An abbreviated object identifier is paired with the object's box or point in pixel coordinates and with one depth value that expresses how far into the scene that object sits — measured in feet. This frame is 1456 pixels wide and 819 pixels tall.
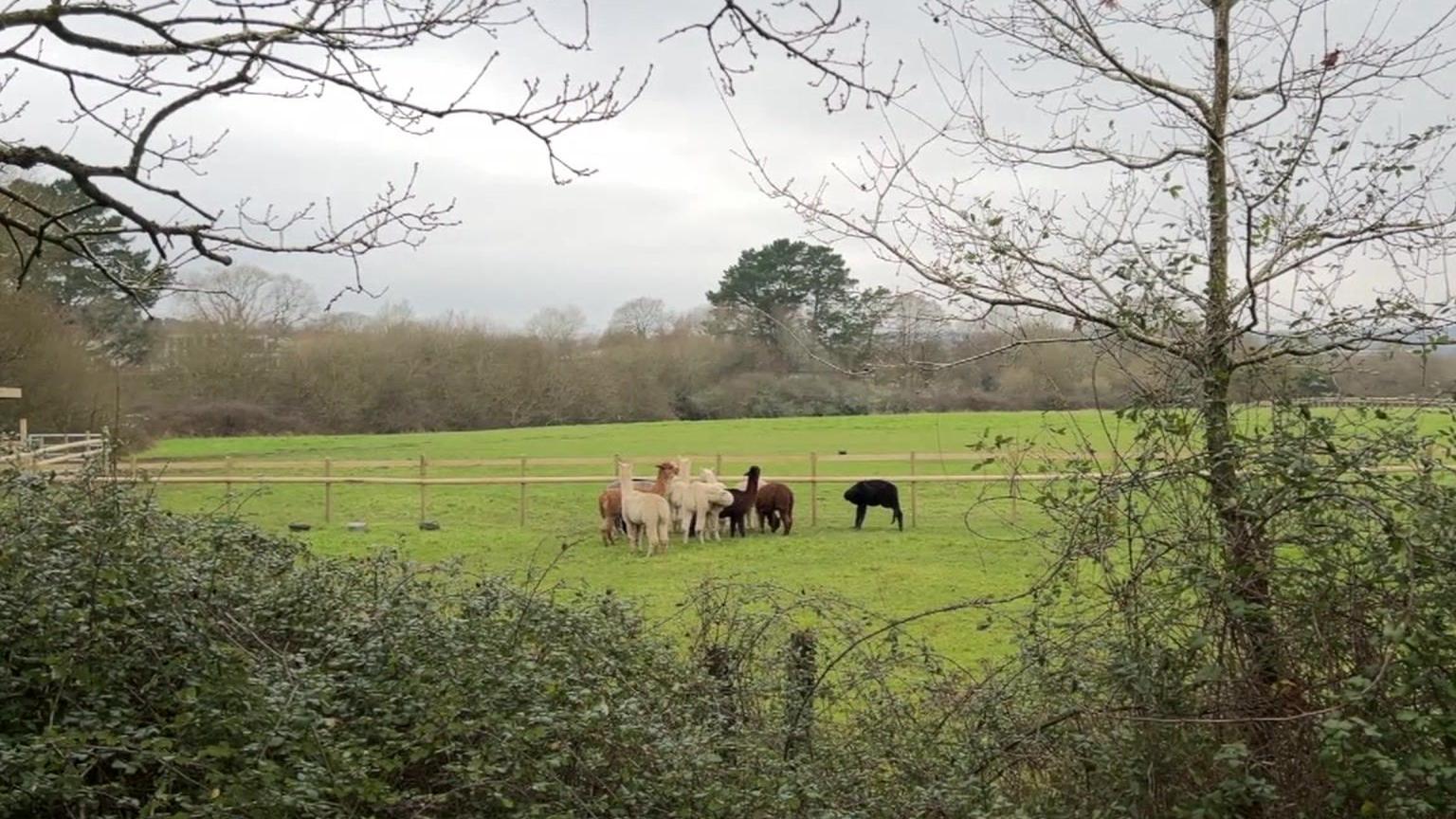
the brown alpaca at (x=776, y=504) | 59.21
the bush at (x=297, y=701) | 10.82
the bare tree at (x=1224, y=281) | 12.27
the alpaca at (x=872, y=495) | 60.59
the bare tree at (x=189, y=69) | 13.17
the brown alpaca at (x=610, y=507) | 53.42
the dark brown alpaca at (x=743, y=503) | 58.85
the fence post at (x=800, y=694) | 14.61
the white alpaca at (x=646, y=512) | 50.29
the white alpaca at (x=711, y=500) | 55.31
